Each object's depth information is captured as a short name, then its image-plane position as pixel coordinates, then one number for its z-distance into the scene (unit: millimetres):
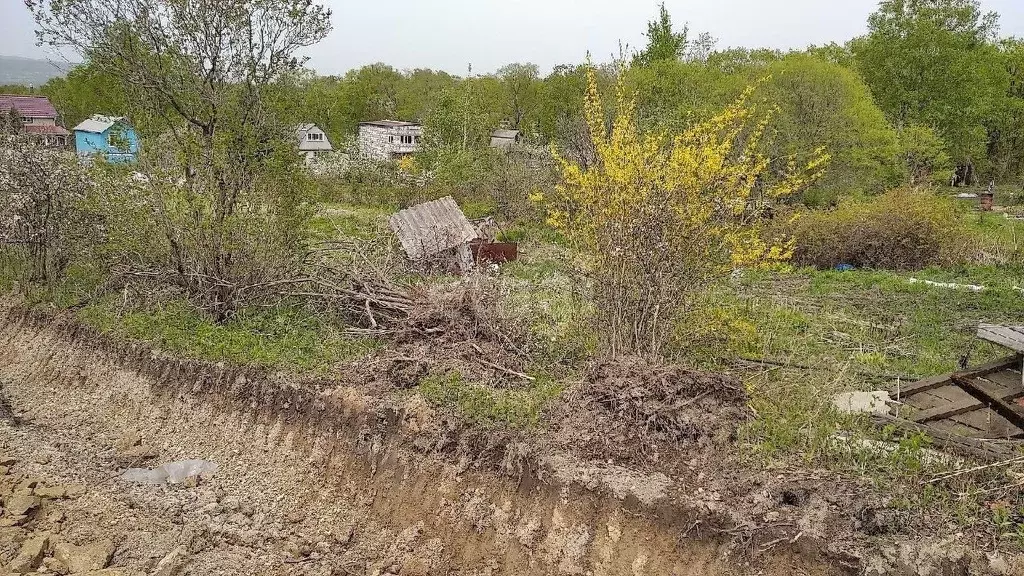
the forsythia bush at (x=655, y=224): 6062
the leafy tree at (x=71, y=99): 44781
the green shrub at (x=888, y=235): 13812
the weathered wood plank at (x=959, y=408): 5406
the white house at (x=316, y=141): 46219
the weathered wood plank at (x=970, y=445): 4766
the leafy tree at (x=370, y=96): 53719
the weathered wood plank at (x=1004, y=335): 5344
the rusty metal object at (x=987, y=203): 22266
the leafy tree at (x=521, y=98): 43719
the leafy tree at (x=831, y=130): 18891
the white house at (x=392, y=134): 45438
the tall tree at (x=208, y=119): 8922
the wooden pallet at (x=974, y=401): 5207
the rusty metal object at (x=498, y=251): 13428
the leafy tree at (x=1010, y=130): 33906
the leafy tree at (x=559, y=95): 36938
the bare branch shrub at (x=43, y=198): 10133
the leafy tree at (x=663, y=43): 29422
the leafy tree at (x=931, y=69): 29406
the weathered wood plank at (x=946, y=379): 5836
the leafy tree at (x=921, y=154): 22469
